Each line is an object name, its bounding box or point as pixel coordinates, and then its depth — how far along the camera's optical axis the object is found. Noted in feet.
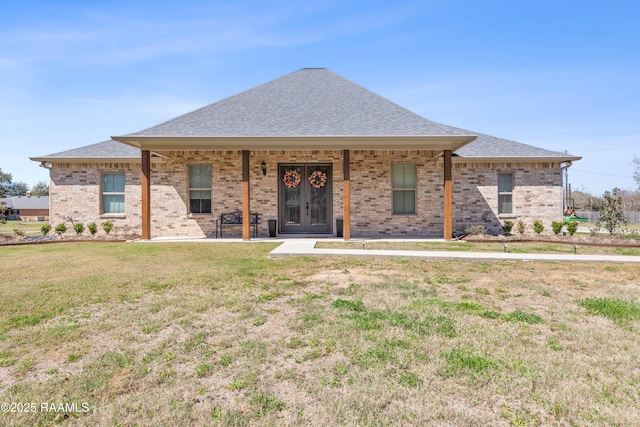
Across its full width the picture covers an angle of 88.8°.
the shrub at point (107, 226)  40.65
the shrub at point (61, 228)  40.83
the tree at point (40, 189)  273.56
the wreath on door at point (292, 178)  41.11
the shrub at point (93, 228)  40.68
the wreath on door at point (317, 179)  41.22
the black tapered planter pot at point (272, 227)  39.34
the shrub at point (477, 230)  37.57
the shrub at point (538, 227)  40.73
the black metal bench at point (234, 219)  40.06
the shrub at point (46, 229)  41.73
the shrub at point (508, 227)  41.06
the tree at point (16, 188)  269.91
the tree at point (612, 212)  38.63
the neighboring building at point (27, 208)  186.90
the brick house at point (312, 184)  40.73
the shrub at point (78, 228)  40.47
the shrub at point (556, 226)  39.96
